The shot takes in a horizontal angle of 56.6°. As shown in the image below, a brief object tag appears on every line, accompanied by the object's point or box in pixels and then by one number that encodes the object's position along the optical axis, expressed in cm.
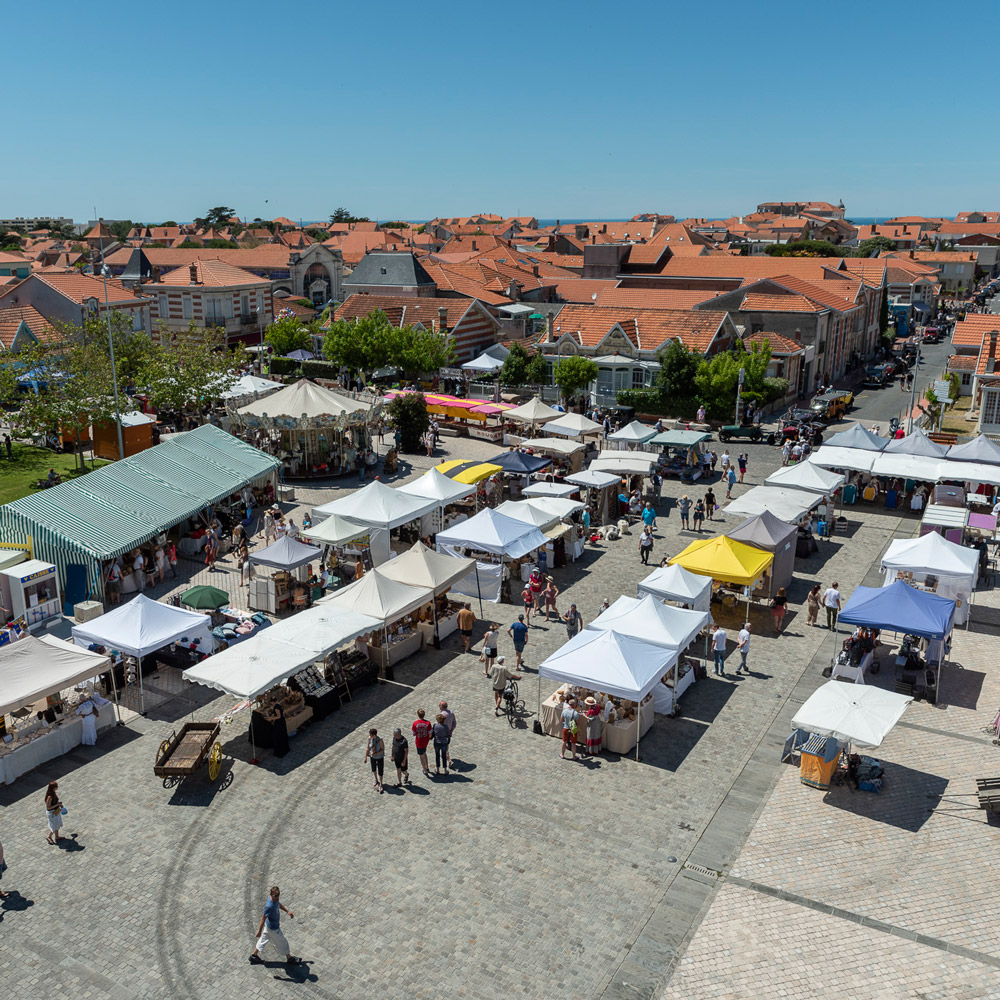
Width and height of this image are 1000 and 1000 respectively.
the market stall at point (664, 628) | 1738
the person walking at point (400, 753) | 1473
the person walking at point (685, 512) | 2895
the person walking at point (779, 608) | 2123
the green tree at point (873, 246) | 12797
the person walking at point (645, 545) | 2543
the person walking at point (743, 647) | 1920
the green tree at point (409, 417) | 3784
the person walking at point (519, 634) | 1911
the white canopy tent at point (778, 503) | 2583
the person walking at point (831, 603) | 2133
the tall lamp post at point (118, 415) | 3203
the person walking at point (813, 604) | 2170
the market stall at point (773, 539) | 2291
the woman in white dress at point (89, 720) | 1622
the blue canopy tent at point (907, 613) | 1802
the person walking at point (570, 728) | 1584
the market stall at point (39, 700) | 1552
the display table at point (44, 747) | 1529
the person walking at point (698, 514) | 2872
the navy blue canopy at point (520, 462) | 3028
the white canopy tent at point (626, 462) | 3039
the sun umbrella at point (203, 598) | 2011
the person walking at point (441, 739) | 1512
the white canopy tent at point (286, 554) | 2236
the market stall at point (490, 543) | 2264
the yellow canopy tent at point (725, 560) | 2121
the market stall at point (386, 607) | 1892
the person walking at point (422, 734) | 1516
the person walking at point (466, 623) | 2020
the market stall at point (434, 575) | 2030
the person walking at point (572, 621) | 2041
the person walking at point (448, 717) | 1525
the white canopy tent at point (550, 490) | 2811
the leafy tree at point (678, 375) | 4384
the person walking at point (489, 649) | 1894
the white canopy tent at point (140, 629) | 1760
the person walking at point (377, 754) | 1477
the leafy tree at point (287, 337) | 5700
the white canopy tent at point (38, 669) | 1565
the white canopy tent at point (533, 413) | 3722
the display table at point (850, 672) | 1791
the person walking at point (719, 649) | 1897
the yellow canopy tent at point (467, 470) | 2830
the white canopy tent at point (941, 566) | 2128
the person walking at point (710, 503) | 2934
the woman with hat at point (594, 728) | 1598
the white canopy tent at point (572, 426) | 3519
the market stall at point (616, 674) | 1596
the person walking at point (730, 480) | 3291
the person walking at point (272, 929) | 1101
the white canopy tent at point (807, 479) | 2836
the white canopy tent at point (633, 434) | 3450
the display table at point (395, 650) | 1903
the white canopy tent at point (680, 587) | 2008
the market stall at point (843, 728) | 1464
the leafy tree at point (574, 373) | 4506
